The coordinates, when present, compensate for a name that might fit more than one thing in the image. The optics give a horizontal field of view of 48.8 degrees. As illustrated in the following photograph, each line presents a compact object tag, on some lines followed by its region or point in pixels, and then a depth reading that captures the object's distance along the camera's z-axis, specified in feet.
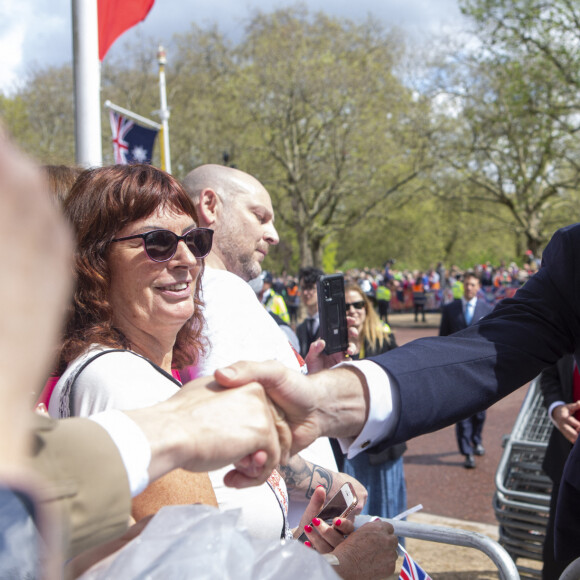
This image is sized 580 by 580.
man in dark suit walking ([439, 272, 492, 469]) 22.48
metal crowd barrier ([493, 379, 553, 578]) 11.94
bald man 7.14
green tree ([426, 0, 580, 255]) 68.54
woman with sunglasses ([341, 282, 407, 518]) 14.73
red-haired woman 6.26
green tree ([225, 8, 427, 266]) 71.15
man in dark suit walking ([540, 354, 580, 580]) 10.39
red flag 15.30
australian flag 26.89
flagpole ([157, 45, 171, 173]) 40.63
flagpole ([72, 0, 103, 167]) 13.38
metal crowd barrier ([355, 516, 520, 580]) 6.31
